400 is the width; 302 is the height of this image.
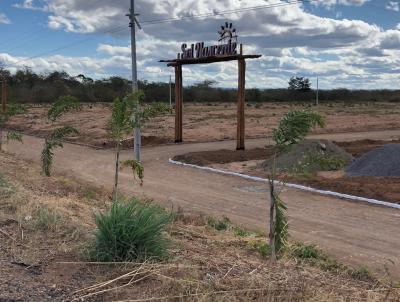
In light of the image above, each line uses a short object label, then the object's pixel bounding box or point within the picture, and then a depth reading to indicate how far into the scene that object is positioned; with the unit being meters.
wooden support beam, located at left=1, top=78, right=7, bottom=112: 38.83
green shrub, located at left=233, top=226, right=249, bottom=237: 8.32
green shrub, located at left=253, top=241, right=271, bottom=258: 6.64
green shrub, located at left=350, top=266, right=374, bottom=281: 6.56
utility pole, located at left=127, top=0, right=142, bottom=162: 17.52
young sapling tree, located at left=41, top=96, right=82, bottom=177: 11.55
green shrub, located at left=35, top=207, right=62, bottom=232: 6.21
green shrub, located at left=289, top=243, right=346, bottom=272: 6.86
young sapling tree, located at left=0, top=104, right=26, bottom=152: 20.22
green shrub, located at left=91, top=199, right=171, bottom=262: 4.93
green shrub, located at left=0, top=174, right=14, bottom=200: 8.19
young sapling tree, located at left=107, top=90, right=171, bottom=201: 7.39
